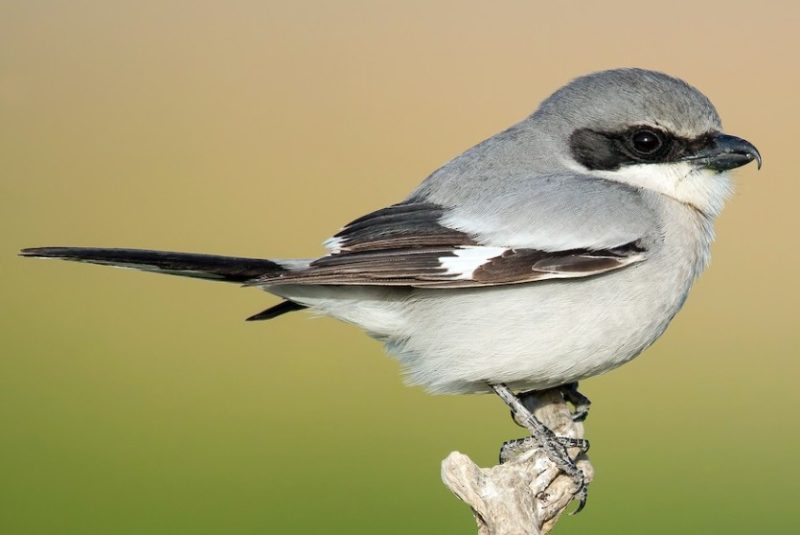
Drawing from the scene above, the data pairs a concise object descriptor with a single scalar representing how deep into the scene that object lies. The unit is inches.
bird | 212.1
